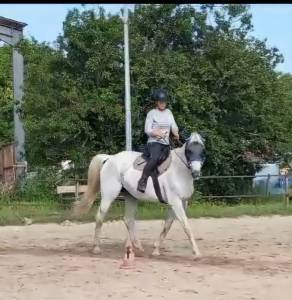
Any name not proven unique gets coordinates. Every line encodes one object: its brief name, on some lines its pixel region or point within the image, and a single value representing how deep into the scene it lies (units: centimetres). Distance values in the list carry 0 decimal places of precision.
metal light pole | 1772
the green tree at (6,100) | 3625
